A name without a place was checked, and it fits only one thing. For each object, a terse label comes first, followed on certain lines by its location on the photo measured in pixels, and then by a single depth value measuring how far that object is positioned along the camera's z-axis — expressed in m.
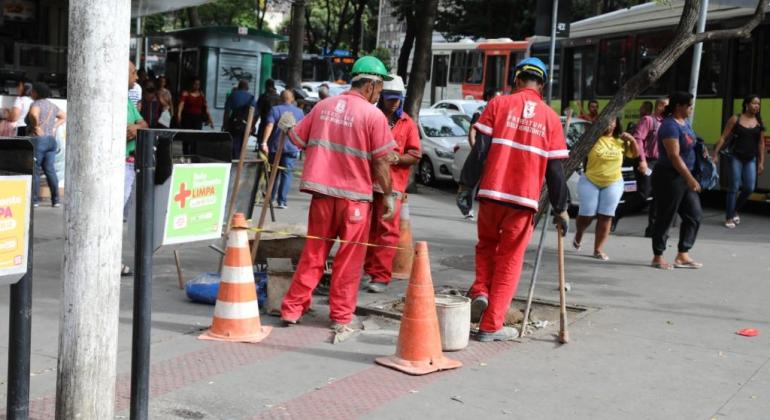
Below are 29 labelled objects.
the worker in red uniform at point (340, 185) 7.10
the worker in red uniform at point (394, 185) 8.77
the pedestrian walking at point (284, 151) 14.09
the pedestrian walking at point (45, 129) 13.31
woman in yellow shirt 11.20
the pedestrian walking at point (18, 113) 13.84
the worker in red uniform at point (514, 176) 6.84
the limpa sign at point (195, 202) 5.23
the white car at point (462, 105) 26.90
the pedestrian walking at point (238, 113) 17.31
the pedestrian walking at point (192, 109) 18.50
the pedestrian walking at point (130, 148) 8.97
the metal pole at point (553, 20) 12.35
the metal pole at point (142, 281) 4.66
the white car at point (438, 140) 19.36
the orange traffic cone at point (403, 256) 9.45
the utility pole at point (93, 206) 4.25
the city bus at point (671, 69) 16.42
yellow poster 4.16
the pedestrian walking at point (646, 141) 14.62
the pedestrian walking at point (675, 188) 10.27
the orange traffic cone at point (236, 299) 6.81
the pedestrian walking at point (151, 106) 17.41
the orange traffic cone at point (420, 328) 6.20
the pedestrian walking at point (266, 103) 16.46
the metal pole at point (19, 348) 4.44
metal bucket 6.62
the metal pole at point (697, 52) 13.99
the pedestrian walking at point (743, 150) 14.04
